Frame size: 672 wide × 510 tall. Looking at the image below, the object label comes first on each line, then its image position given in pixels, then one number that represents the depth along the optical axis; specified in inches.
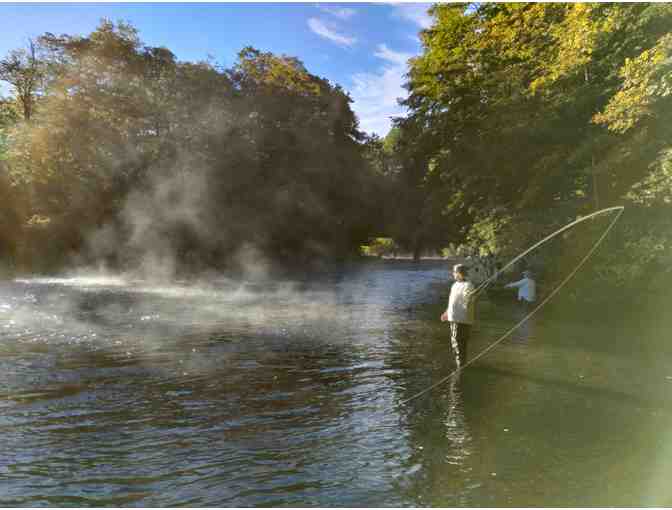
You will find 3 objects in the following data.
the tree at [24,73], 2060.8
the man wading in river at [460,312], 448.5
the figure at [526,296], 646.5
